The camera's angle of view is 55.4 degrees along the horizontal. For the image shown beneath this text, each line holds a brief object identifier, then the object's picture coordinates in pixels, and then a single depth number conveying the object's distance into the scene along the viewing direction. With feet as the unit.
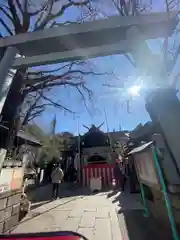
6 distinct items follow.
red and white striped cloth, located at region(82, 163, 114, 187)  40.75
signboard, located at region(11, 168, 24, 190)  13.78
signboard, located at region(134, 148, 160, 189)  9.34
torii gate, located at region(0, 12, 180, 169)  7.73
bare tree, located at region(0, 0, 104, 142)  18.39
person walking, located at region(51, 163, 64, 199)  26.65
